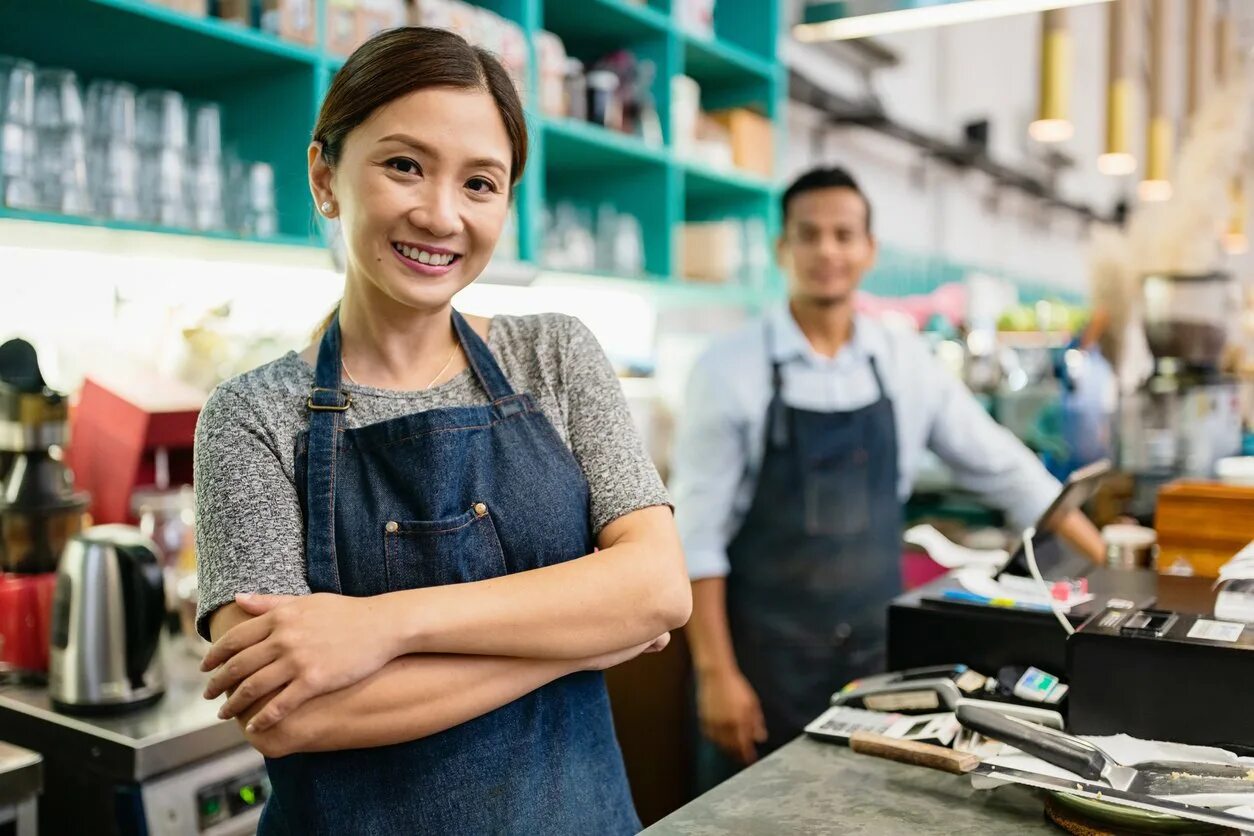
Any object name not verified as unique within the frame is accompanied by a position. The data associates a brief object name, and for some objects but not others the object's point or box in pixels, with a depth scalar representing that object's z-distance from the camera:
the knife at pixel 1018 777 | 0.97
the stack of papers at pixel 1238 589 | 1.28
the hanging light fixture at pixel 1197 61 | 6.13
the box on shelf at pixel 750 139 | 3.80
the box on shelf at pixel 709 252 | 3.69
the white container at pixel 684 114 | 3.41
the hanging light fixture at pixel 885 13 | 2.70
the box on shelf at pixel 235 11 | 2.13
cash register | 1.38
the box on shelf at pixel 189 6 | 1.97
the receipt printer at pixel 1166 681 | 1.14
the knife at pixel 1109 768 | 1.03
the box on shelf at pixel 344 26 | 2.29
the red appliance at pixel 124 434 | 2.06
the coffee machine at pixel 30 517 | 1.77
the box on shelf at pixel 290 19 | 2.17
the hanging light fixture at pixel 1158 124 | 5.21
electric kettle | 1.64
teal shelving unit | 2.03
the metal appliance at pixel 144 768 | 1.54
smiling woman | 1.07
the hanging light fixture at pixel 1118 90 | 4.46
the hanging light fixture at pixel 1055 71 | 3.44
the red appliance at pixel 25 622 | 1.78
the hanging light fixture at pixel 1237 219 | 7.51
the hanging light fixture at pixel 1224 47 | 7.09
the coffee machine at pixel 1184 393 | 3.02
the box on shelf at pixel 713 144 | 3.64
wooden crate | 1.66
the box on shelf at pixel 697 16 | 3.43
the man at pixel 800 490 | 2.29
